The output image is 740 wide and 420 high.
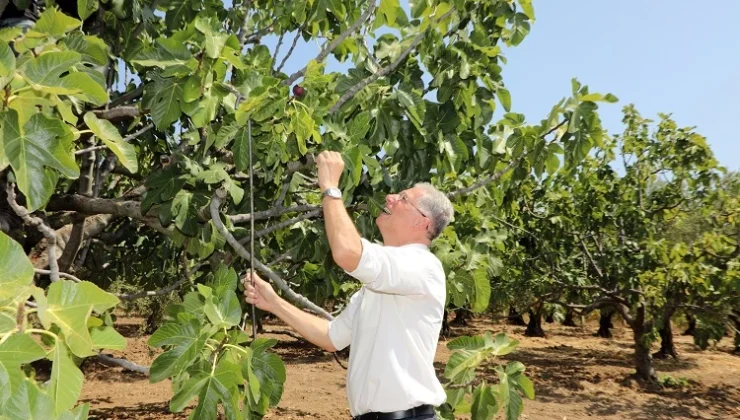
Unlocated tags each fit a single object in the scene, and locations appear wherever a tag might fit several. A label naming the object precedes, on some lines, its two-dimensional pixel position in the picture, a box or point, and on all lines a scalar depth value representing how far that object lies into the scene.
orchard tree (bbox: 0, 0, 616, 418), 1.46
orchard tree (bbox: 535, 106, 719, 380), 12.11
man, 2.28
